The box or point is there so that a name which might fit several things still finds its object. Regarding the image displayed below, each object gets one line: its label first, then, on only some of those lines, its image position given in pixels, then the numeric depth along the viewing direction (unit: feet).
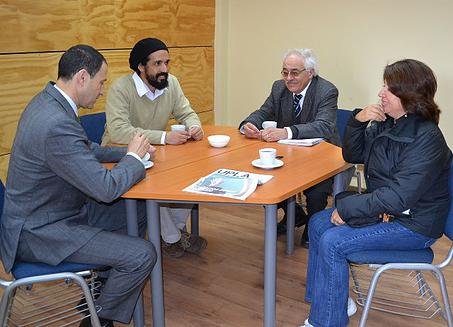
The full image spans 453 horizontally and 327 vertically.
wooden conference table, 6.17
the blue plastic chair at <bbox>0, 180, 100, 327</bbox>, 5.87
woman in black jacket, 6.13
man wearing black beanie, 8.92
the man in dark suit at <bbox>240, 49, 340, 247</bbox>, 9.34
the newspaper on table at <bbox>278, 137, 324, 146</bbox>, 8.66
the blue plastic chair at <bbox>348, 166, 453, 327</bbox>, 6.28
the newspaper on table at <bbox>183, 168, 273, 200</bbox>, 6.12
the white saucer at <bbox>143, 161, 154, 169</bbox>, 7.16
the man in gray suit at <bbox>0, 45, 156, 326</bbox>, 5.94
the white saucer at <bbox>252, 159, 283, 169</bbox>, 7.18
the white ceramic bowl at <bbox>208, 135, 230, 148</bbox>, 8.41
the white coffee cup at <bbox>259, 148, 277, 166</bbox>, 7.18
